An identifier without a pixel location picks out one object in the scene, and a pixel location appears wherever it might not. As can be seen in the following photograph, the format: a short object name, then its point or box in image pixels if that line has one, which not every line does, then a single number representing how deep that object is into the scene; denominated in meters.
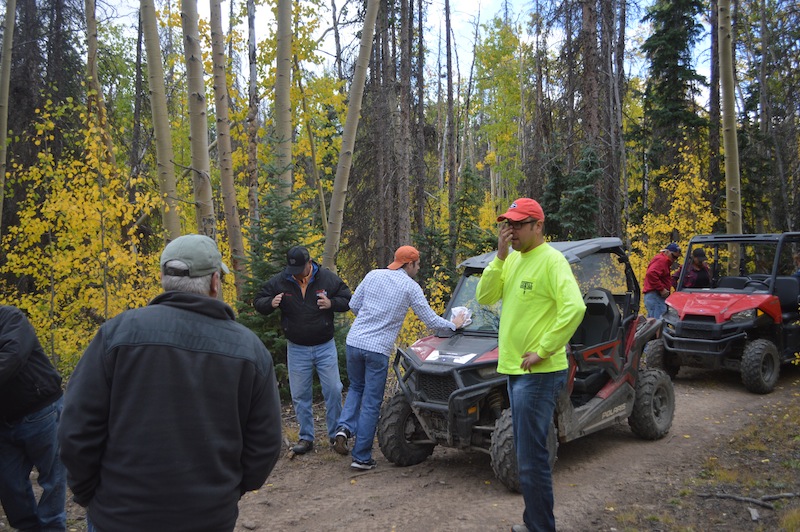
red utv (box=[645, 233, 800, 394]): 8.56
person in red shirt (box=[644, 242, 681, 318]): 10.50
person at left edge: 3.83
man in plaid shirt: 5.77
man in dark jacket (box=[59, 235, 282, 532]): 2.18
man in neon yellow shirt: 3.77
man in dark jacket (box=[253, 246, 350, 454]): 6.20
